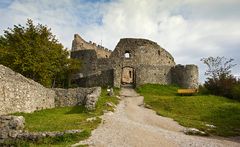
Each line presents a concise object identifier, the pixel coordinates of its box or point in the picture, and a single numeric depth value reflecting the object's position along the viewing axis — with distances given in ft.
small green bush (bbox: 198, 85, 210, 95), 57.81
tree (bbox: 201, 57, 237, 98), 55.62
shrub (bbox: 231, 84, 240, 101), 52.90
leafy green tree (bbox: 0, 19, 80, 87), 46.68
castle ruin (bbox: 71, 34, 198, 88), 66.53
